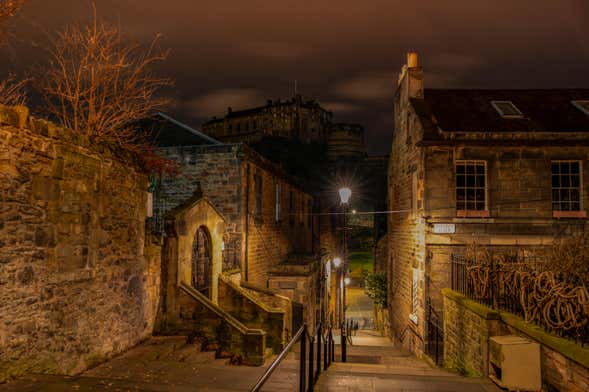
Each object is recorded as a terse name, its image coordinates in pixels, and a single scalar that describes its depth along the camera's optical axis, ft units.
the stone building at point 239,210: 47.62
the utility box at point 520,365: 20.27
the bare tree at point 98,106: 26.11
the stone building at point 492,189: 43.68
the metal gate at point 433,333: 42.68
